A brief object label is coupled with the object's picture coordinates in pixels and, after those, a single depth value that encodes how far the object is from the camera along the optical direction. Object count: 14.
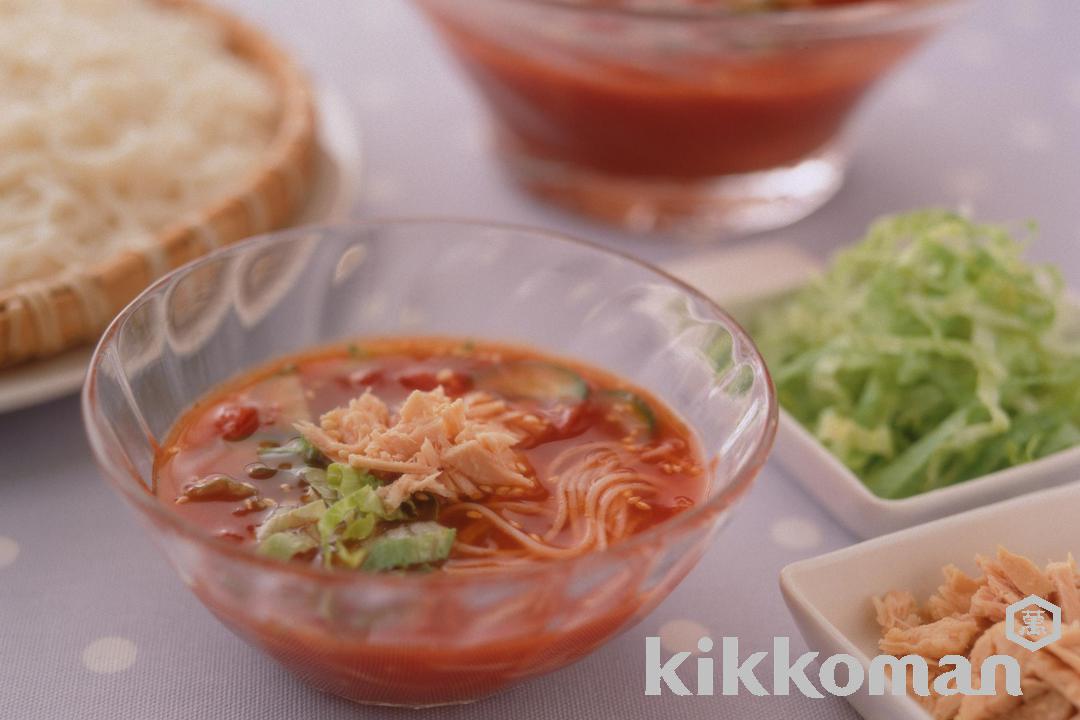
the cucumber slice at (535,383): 0.51
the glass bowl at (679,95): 0.59
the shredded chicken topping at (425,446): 0.47
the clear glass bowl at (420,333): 0.44
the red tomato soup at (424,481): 0.46
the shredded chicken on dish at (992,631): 0.46
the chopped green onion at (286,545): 0.46
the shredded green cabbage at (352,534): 0.46
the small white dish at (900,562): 0.48
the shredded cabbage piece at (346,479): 0.47
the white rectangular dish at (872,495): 0.51
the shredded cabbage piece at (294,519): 0.47
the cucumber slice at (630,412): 0.51
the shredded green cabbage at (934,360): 0.54
